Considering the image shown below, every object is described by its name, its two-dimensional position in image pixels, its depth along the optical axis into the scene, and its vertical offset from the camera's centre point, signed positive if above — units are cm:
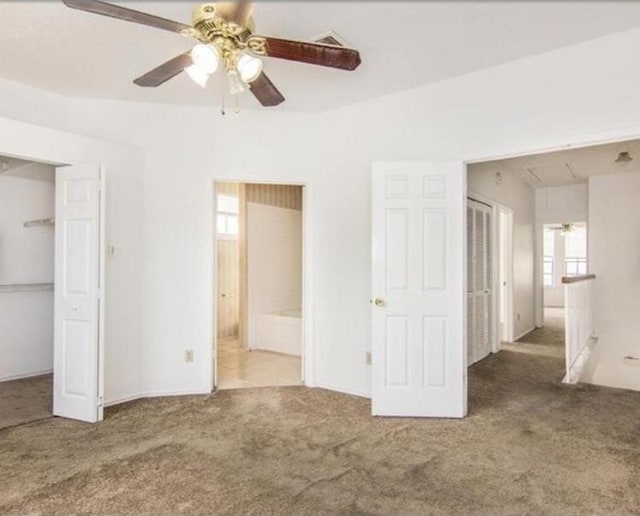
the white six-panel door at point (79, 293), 329 -21
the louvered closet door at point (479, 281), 507 -20
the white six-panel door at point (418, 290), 339 -20
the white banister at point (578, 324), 428 -66
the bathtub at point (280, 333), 568 -91
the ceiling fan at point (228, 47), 192 +110
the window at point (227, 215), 655 +76
